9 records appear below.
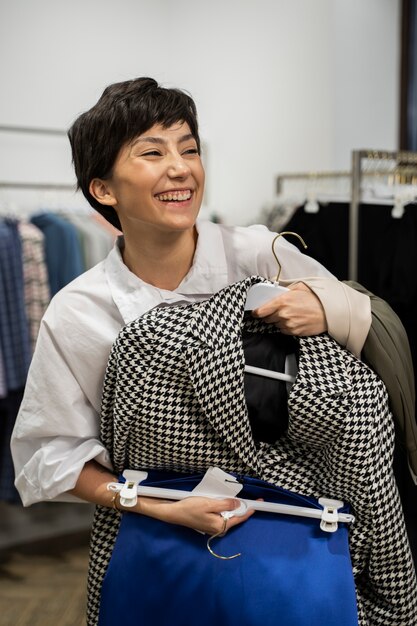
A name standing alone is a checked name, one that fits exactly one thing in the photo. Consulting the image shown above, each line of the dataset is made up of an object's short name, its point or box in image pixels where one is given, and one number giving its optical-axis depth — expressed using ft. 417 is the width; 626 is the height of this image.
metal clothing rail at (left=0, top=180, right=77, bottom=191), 10.13
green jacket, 3.90
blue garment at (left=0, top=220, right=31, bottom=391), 9.07
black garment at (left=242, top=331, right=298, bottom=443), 3.86
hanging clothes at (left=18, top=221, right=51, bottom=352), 9.39
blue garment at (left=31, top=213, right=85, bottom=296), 9.70
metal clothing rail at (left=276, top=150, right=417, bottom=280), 8.36
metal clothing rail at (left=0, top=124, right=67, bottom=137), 11.01
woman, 3.92
